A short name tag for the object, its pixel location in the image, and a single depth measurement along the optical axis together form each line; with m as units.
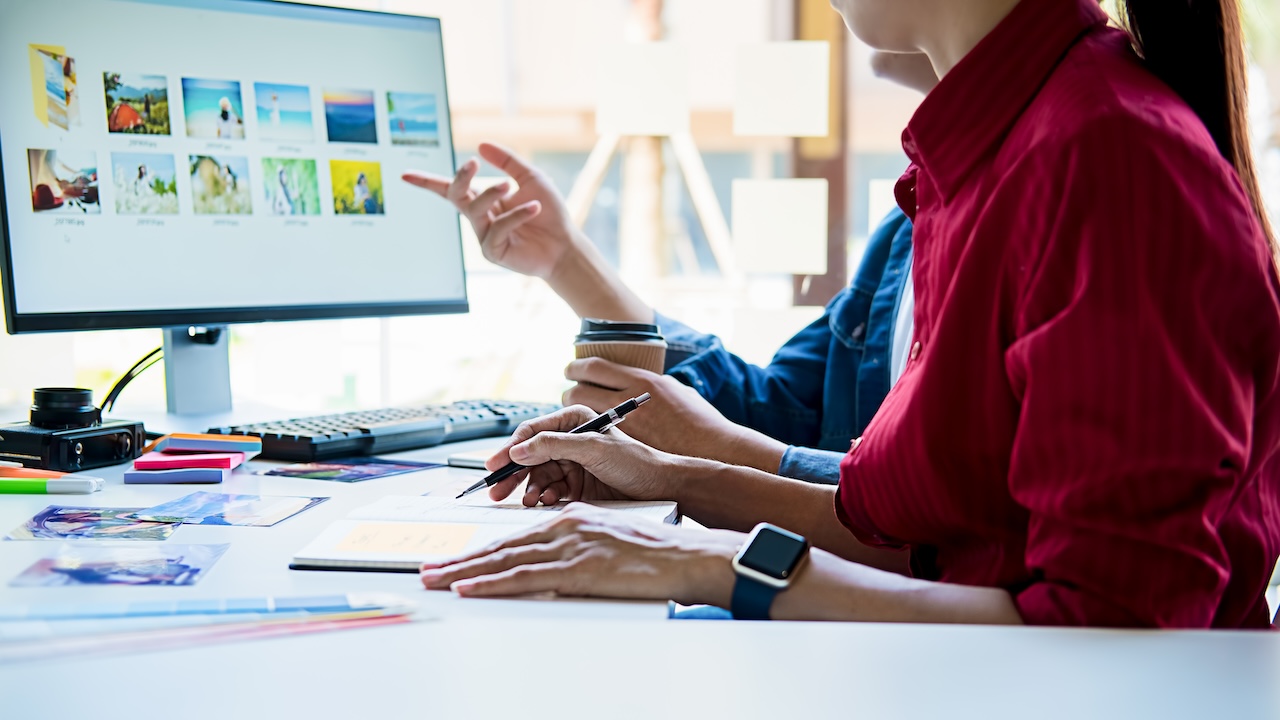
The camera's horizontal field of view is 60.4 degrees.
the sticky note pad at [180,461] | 1.20
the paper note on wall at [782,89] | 2.46
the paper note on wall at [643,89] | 2.48
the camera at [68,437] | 1.22
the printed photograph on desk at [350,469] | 1.23
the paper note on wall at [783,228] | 2.50
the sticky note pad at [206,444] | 1.26
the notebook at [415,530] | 0.83
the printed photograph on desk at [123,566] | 0.80
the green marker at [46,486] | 1.10
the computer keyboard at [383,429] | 1.33
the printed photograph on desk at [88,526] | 0.93
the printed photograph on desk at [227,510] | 1.00
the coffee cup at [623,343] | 1.31
